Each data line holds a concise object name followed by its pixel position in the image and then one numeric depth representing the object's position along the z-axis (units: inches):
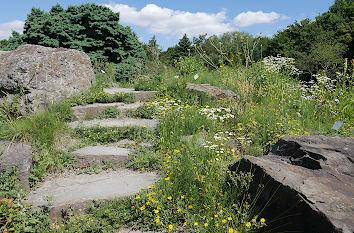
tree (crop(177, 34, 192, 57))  813.2
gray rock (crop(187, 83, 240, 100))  240.8
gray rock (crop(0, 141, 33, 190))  135.9
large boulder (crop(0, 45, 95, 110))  226.5
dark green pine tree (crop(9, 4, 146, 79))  360.2
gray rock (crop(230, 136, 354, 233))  75.4
